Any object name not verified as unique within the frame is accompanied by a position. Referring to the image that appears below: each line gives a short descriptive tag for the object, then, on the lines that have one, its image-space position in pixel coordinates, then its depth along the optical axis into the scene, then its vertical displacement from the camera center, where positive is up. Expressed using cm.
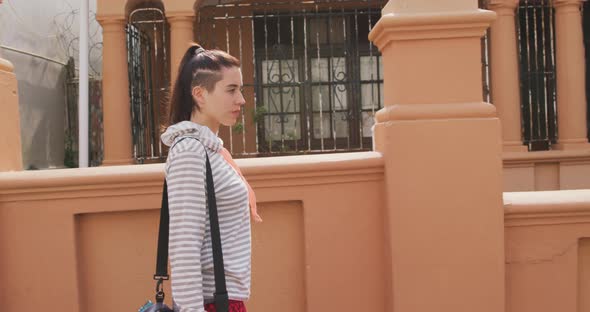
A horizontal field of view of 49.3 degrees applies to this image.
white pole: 829 +107
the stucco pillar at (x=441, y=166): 294 -5
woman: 194 -7
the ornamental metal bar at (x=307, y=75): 955 +128
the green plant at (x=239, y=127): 895 +49
